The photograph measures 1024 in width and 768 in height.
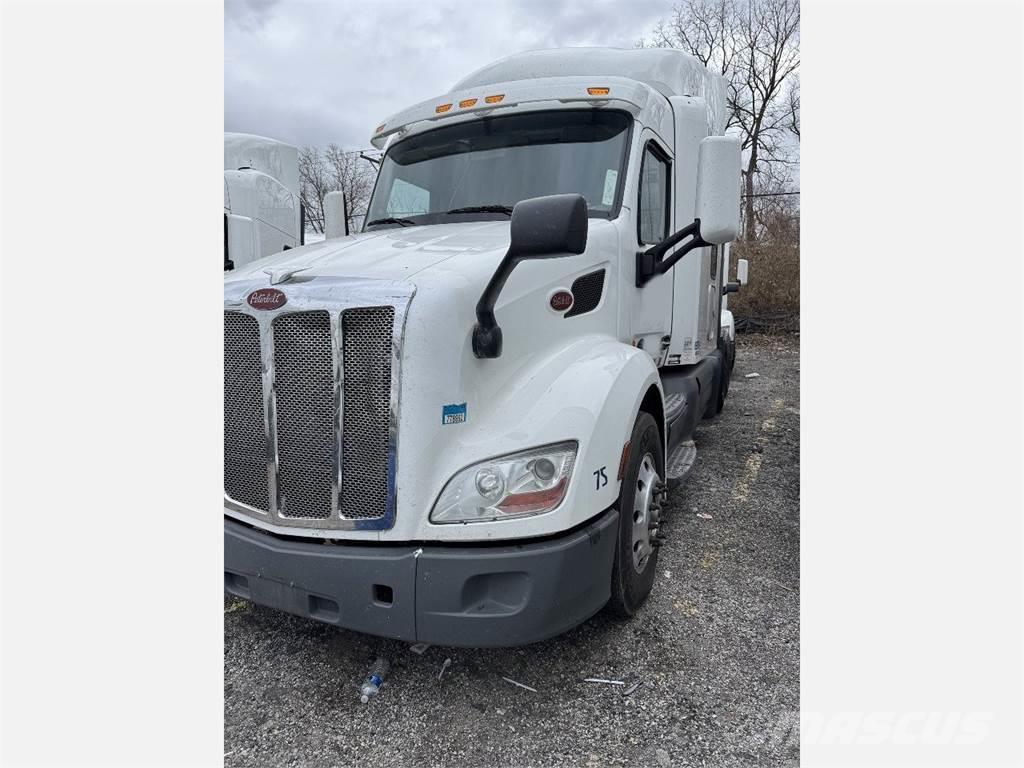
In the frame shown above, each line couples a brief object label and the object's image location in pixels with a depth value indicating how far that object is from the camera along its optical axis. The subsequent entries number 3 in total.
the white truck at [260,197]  7.71
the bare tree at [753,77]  21.16
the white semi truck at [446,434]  2.41
